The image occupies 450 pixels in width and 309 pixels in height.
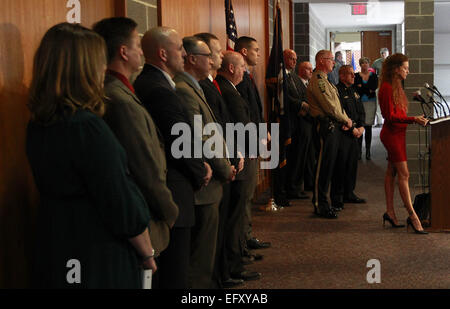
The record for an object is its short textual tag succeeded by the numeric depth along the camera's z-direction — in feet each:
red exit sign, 38.67
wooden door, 55.01
